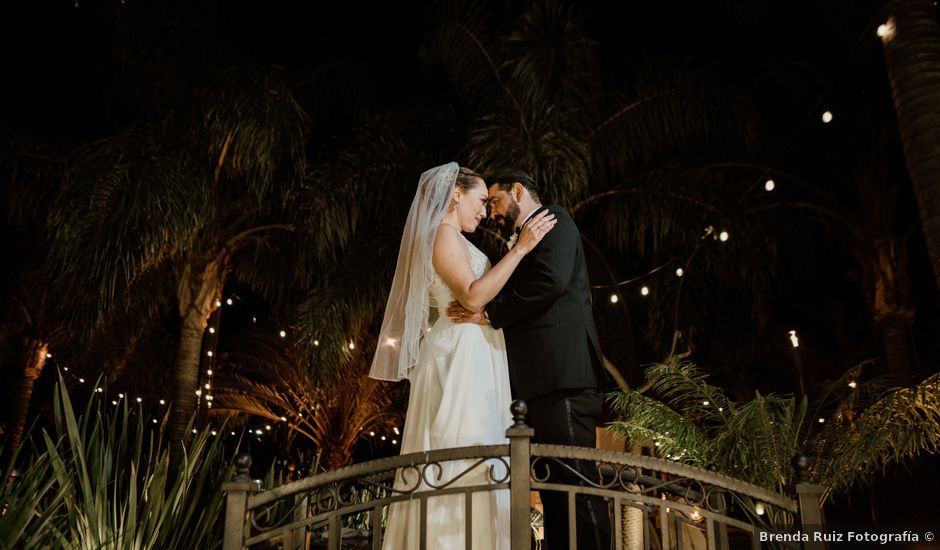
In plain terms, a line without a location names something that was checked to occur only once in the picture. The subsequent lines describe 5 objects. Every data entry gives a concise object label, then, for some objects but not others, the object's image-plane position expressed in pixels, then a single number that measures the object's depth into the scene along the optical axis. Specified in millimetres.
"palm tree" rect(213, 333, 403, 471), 15742
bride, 3594
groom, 3416
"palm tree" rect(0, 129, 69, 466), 10289
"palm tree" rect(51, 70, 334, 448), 8328
